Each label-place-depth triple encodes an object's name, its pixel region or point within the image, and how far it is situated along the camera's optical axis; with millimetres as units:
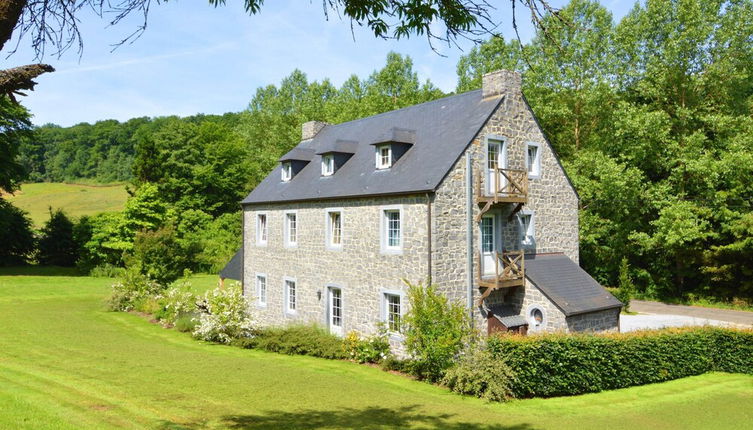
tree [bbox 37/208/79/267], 46375
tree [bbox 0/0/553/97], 4789
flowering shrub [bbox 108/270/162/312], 27531
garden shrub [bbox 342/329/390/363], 17656
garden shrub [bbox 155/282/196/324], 23706
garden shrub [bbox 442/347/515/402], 13562
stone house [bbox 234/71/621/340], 17156
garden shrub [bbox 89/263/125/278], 41250
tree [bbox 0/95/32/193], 39594
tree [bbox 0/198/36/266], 43656
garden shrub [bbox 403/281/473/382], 14938
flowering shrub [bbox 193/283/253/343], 20547
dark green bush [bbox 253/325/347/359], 18484
